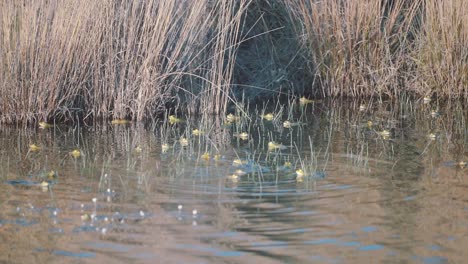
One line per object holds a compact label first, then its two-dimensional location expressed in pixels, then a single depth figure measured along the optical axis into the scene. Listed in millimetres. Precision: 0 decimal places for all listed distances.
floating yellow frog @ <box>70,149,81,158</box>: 15391
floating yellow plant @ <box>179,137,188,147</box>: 16344
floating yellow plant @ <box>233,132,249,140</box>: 17297
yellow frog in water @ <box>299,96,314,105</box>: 21922
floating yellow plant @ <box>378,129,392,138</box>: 17219
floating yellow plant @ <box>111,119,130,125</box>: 19062
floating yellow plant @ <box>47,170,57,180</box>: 13586
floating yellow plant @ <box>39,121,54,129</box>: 18359
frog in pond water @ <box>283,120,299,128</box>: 18766
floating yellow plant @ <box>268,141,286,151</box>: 15945
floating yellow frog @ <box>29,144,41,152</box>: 16078
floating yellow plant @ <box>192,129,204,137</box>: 17391
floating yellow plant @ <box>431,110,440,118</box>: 19845
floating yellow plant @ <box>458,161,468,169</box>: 14499
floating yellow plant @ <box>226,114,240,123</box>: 19031
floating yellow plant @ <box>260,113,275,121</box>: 19422
